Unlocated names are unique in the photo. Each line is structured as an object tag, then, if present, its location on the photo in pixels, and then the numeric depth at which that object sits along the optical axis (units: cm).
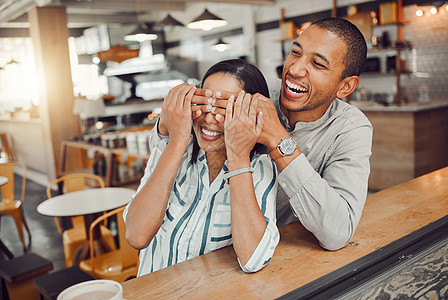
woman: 110
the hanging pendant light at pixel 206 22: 520
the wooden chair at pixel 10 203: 416
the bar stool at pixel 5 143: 941
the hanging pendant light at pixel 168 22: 562
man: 113
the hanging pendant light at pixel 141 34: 571
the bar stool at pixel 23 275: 244
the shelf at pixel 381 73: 677
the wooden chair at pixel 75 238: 329
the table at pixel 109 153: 467
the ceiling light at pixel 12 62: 920
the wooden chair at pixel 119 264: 248
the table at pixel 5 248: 374
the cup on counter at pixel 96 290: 79
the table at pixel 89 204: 307
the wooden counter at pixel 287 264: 98
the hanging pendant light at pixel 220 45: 831
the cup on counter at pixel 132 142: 469
